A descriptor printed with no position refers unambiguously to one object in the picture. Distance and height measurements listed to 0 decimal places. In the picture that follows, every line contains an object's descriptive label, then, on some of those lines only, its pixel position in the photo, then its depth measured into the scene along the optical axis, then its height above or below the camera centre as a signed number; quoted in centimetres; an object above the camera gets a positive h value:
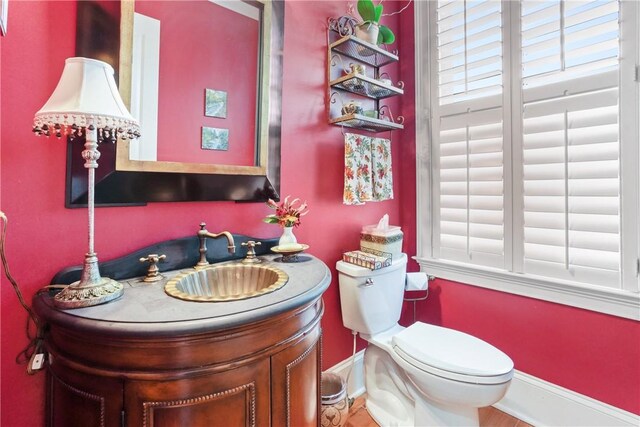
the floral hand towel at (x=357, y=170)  167 +30
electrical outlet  79 -37
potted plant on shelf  165 +110
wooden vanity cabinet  66 -36
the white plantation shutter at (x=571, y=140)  134 +39
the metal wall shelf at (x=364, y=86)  157 +77
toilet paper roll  180 -36
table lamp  72 +25
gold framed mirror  98 +23
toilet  118 -59
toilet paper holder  195 -50
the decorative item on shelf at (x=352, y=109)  160 +61
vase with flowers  129 +1
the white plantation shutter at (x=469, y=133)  167 +52
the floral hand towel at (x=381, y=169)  182 +33
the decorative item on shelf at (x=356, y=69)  159 +84
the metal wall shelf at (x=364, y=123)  157 +56
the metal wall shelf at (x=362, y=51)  161 +97
